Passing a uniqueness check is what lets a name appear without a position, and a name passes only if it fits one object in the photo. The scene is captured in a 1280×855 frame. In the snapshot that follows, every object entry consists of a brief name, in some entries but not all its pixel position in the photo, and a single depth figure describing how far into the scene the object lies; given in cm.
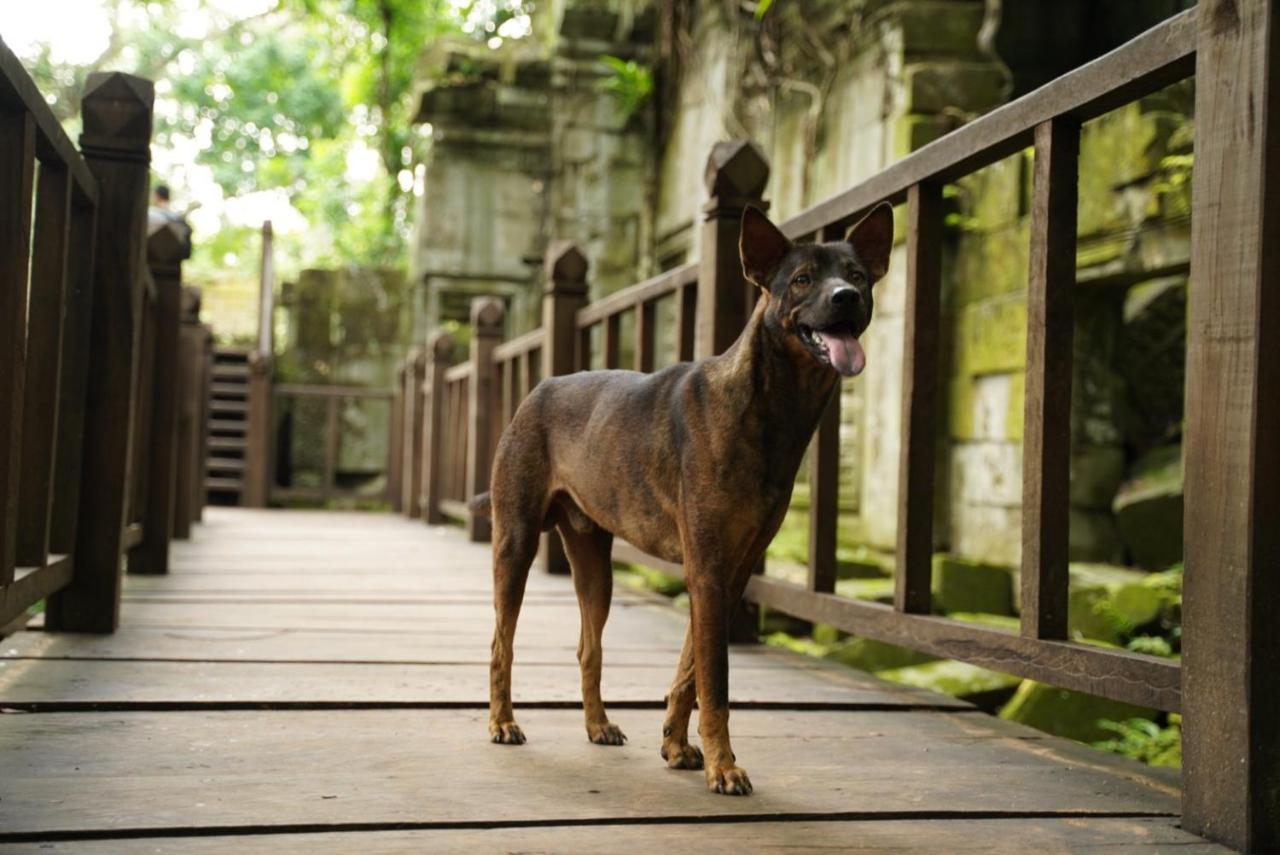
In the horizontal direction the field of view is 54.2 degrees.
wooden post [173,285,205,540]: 562
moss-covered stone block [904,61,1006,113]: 624
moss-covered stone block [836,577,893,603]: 475
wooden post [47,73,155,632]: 280
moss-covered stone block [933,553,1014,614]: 540
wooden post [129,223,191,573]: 409
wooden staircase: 1172
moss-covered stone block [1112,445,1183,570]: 506
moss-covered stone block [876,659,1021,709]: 394
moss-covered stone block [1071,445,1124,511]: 546
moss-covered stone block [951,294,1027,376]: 557
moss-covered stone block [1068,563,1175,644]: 466
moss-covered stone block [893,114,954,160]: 621
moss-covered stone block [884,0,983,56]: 642
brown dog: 167
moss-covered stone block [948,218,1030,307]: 565
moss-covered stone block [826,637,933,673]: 441
